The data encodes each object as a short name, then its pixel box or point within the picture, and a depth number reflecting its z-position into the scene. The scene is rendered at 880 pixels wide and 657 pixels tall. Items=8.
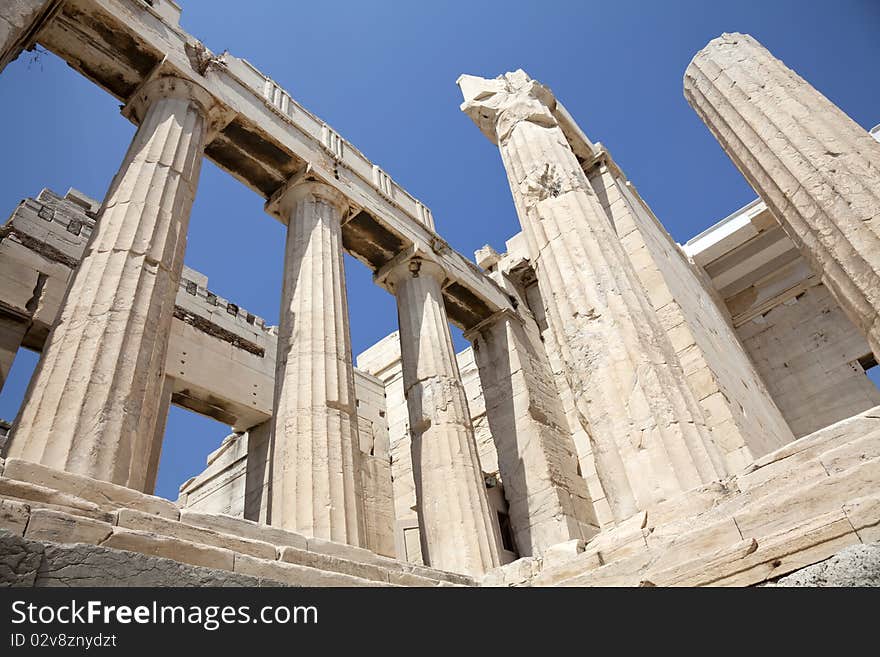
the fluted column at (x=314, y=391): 7.45
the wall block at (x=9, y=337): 10.70
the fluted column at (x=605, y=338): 6.48
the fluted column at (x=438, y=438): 9.48
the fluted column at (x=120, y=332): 5.50
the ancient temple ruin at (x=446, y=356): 5.05
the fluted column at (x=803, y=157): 6.48
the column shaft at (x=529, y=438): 12.11
